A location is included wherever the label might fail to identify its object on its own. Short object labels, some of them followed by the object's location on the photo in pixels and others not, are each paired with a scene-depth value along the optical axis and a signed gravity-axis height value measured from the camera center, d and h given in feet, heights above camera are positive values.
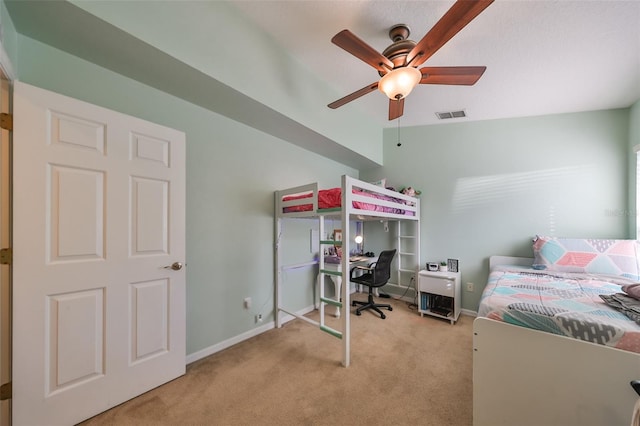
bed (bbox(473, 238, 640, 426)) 3.54 -2.36
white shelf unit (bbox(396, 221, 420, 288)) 12.41 -2.04
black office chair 10.11 -2.80
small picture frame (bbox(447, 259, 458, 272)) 10.95 -2.36
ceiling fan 4.20 +3.41
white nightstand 9.87 -3.39
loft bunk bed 6.91 +0.19
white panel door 4.35 -0.94
